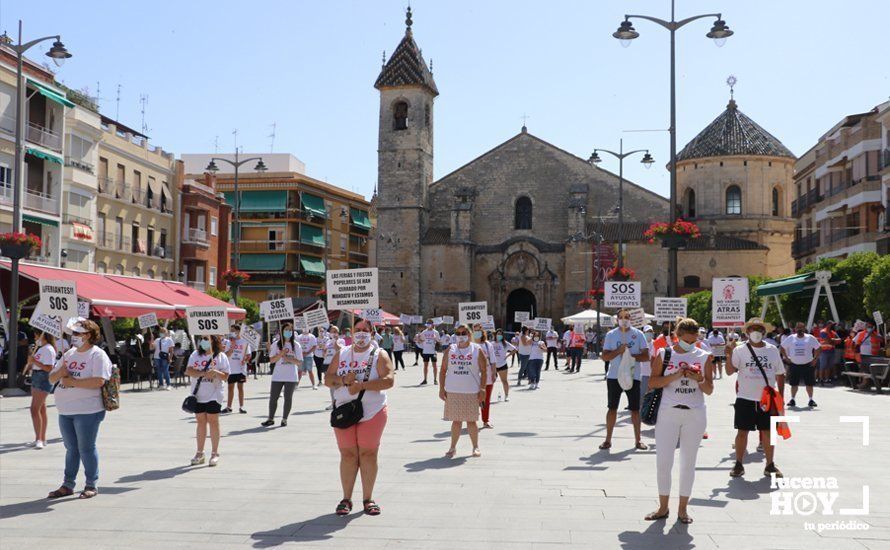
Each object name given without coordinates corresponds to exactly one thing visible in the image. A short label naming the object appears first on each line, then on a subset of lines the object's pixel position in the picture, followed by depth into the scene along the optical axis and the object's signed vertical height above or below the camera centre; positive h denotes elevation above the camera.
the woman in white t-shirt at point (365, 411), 8.23 -0.77
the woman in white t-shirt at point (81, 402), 8.97 -0.77
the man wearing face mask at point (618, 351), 12.58 -0.37
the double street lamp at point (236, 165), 37.88 +6.00
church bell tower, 63.31 +9.18
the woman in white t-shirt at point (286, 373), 15.20 -0.83
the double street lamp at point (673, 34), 17.00 +5.19
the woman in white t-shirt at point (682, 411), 7.88 -0.71
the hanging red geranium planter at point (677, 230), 17.38 +1.63
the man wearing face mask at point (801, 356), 17.83 -0.59
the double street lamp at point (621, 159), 39.67 +6.75
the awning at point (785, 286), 30.78 +1.20
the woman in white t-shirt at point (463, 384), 11.92 -0.77
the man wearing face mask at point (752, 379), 10.42 -0.60
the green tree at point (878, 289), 26.11 +0.93
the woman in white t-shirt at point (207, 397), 11.11 -0.88
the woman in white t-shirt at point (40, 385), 12.59 -0.88
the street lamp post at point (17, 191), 21.44 +2.78
